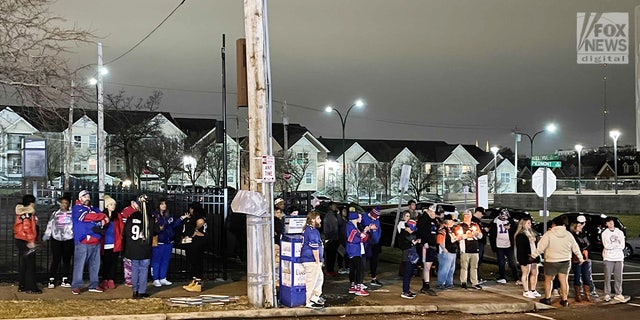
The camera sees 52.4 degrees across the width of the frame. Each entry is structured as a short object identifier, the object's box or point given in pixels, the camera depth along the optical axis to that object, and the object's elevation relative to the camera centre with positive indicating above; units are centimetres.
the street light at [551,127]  4259 +304
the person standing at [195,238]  1260 -120
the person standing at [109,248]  1209 -134
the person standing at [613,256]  1377 -177
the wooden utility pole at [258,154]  1095 +37
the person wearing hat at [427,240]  1342 -138
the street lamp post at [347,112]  3856 +415
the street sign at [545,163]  1690 +27
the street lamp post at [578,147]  5558 +224
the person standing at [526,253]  1378 -170
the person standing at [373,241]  1388 -147
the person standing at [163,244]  1262 -133
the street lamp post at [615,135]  4766 +280
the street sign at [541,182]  1745 -23
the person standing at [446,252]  1398 -169
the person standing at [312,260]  1102 -144
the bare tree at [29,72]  1138 +185
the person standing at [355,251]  1291 -153
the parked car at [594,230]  2214 -206
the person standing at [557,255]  1283 -161
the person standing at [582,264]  1377 -194
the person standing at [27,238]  1140 -106
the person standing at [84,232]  1159 -98
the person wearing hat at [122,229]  1166 -101
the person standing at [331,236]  1563 -147
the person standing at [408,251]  1278 -153
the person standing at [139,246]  1122 -120
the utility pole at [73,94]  1151 +152
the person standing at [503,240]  1532 -157
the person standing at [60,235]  1195 -107
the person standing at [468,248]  1428 -163
